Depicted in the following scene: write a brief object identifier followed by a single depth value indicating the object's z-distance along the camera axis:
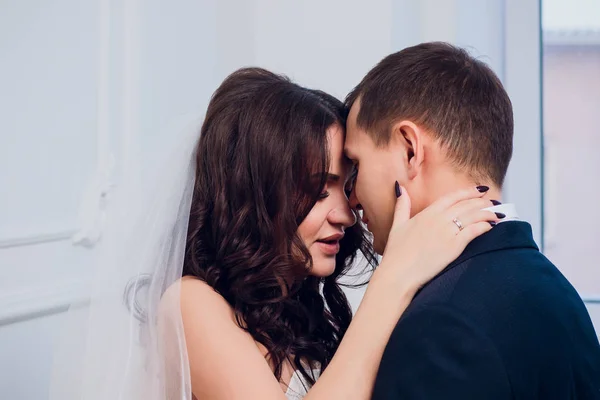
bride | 1.23
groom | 1.01
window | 2.40
